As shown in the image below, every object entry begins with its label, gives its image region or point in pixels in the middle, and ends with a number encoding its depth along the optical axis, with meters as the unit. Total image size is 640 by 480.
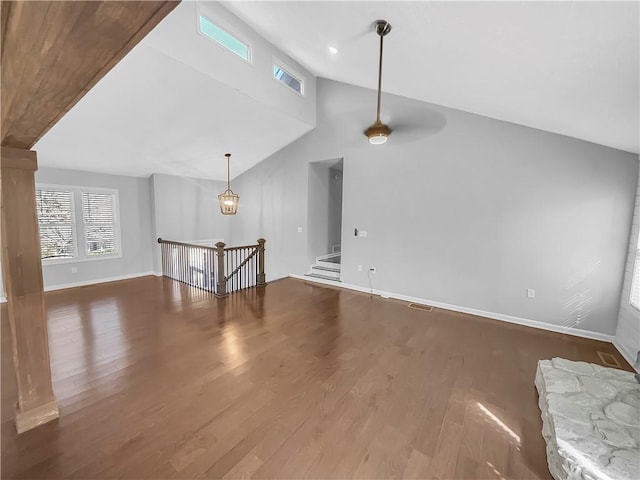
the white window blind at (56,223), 4.96
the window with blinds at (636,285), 2.99
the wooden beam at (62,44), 0.61
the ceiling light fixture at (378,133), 2.87
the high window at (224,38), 3.49
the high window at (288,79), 4.65
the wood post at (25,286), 1.77
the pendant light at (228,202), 5.61
